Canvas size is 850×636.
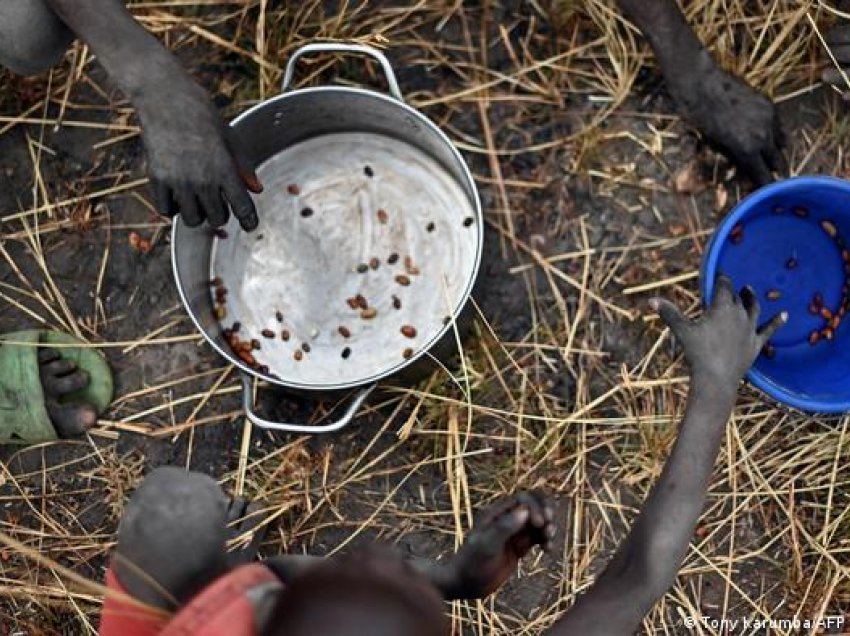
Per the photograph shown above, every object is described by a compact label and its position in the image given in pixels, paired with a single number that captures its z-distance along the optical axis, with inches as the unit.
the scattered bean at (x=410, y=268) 103.3
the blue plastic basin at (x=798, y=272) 97.1
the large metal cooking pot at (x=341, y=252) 102.5
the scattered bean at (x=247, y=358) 101.8
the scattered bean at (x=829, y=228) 98.8
